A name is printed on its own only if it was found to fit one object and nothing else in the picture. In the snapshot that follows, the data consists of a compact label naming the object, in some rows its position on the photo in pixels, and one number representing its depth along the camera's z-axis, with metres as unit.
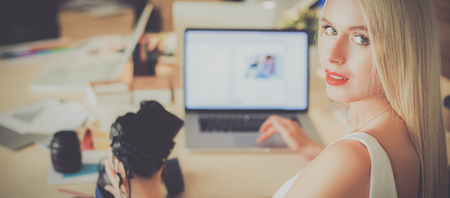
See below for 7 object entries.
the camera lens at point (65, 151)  0.80
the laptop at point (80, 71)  1.35
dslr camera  0.67
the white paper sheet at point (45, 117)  1.04
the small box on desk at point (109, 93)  1.18
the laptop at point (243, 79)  1.10
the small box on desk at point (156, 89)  1.22
